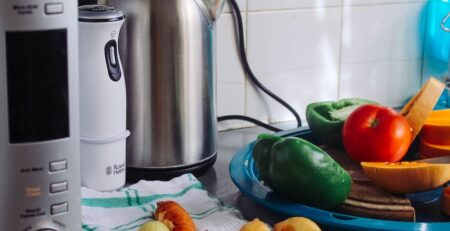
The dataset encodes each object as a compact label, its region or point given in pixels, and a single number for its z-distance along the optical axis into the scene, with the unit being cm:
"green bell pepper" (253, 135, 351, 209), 103
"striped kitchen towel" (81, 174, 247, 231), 103
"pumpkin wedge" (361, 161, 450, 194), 106
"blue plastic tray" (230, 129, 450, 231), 100
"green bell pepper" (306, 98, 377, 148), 125
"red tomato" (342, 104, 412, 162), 119
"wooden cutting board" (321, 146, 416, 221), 104
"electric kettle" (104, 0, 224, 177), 113
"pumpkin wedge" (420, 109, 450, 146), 123
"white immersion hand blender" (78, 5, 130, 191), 106
